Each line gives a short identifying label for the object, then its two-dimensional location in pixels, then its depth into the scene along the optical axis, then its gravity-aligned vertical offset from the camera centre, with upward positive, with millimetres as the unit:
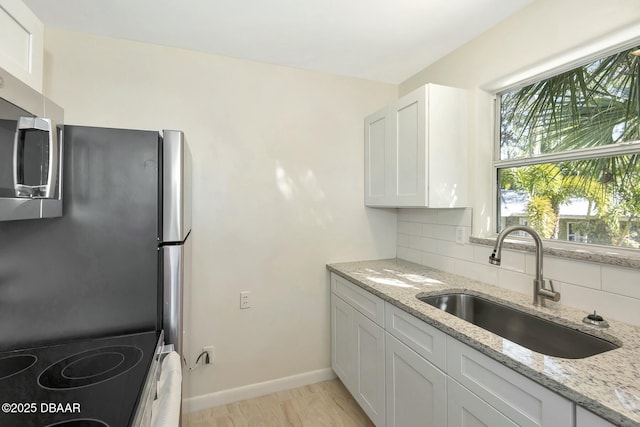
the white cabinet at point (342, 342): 2039 -882
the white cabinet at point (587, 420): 735 -497
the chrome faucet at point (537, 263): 1393 -214
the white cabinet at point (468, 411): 1011 -683
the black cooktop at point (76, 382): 757 -491
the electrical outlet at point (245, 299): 2166 -584
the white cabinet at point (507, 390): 840 -542
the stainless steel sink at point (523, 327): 1190 -497
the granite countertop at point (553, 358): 751 -430
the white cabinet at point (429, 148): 1842 +434
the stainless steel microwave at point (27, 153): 855 +193
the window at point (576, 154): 1314 +315
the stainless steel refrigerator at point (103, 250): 1166 -136
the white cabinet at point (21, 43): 909 +559
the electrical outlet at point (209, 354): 2066 -933
